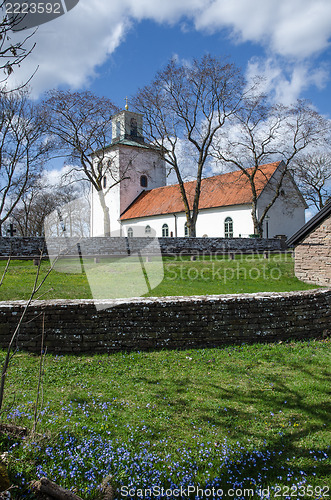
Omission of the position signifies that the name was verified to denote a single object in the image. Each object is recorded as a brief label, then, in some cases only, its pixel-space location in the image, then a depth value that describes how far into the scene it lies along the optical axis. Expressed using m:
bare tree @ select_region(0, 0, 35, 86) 3.43
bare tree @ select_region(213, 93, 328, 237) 32.38
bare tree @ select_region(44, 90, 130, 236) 30.99
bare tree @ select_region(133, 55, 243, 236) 30.09
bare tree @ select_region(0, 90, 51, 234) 25.94
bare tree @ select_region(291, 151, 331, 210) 40.06
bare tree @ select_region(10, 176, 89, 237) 47.64
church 35.97
